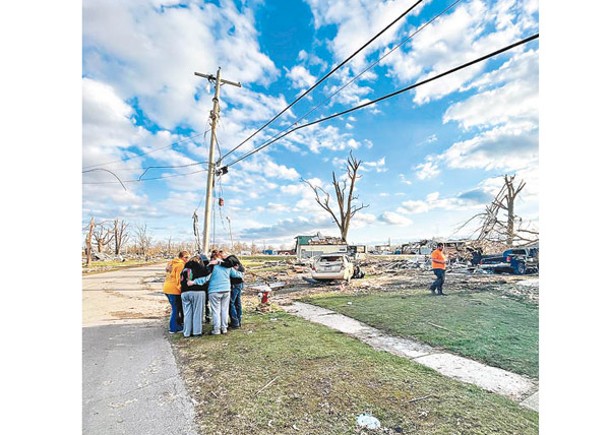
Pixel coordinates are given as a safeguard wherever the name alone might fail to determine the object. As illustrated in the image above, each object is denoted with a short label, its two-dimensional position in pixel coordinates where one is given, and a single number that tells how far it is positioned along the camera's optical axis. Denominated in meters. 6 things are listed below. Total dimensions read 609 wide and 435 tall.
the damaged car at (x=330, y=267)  7.96
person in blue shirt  3.87
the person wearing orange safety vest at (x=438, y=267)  6.05
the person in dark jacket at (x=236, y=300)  4.17
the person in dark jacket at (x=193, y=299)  3.84
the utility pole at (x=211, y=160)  6.14
